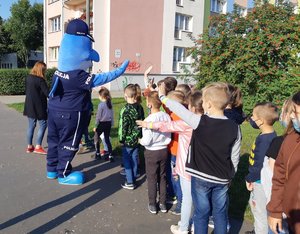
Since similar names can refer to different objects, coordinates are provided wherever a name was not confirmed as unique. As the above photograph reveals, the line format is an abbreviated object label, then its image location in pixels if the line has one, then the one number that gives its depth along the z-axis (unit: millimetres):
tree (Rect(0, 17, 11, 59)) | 36332
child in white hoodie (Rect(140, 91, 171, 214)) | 3012
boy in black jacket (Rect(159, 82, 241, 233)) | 2143
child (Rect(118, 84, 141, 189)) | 3461
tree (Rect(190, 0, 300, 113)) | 7335
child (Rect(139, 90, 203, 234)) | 2634
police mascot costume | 3579
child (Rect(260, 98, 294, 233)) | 1813
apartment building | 18355
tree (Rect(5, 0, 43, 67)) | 33758
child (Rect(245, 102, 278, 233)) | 2366
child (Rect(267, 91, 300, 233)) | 1670
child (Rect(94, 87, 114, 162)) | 4527
